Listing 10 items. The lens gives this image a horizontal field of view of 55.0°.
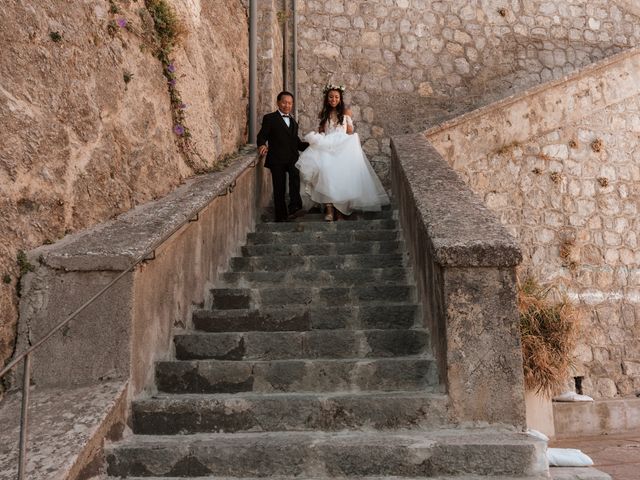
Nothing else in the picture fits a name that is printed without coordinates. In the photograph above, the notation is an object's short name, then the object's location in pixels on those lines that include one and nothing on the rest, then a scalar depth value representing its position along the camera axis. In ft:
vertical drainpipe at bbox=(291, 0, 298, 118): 28.40
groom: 21.72
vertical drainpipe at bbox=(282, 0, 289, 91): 28.12
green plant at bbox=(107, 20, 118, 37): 12.82
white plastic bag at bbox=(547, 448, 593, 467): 12.64
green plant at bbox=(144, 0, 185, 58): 15.07
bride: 21.18
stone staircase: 9.15
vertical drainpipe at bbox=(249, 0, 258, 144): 23.22
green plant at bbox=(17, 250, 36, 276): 9.88
